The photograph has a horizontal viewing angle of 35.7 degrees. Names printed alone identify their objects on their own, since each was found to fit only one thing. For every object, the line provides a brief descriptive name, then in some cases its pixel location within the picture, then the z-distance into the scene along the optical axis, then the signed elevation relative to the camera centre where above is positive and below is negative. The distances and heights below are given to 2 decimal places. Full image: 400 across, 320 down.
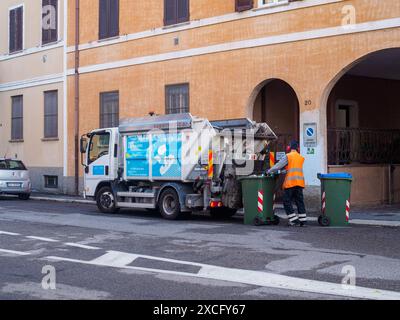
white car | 22.08 -0.21
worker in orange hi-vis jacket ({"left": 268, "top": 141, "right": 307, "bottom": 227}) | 13.44 -0.29
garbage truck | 14.50 +0.26
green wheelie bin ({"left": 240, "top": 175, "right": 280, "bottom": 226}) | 13.63 -0.60
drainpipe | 24.25 +2.54
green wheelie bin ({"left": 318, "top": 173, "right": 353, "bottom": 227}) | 13.18 -0.59
